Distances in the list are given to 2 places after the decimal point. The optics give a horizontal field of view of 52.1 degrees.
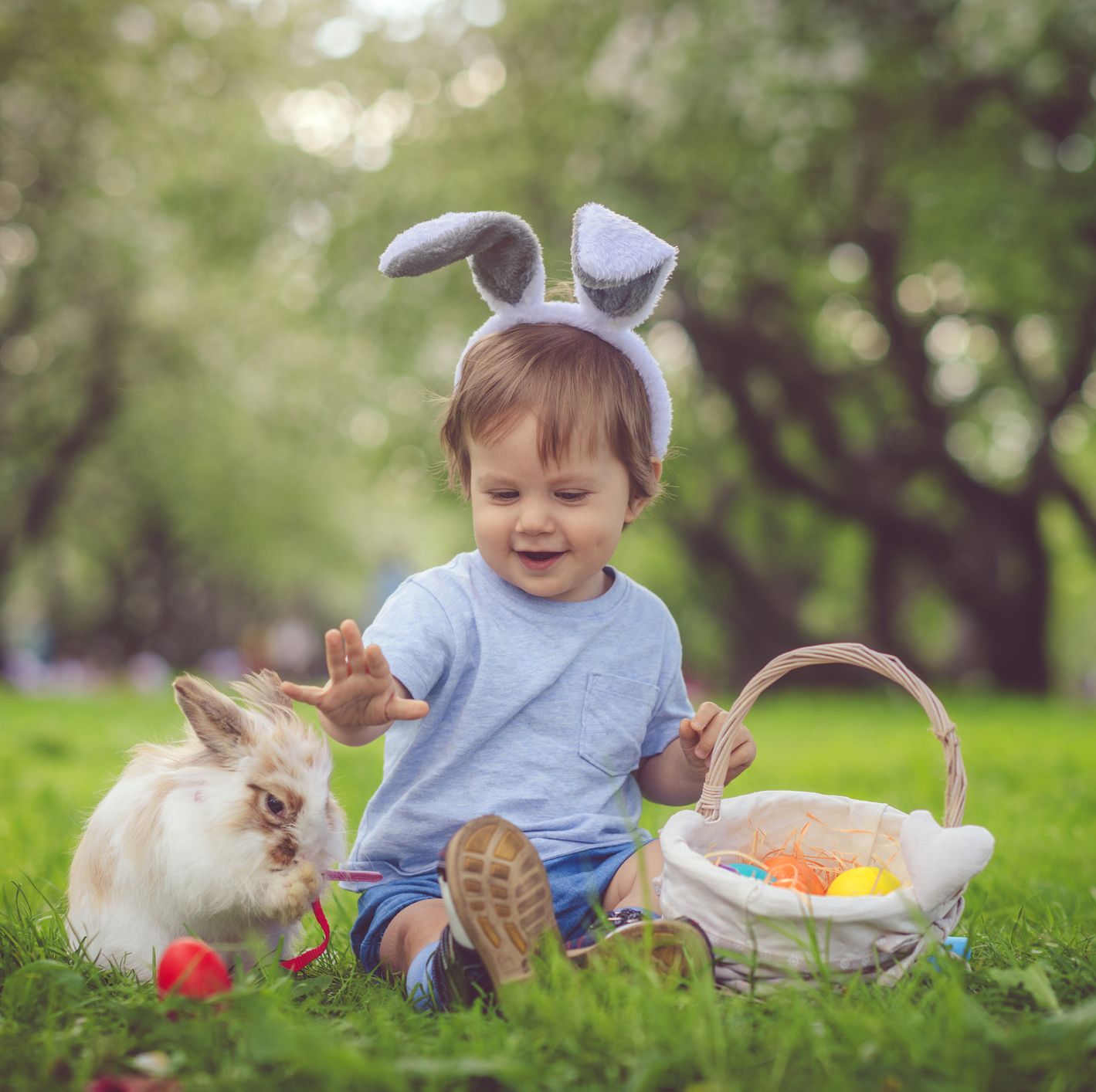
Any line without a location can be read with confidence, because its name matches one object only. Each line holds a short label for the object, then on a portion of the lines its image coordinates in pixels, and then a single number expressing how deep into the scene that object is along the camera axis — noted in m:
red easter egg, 1.88
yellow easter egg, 2.22
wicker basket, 1.91
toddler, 2.44
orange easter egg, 2.23
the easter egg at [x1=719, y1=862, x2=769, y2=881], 2.31
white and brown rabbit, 2.08
